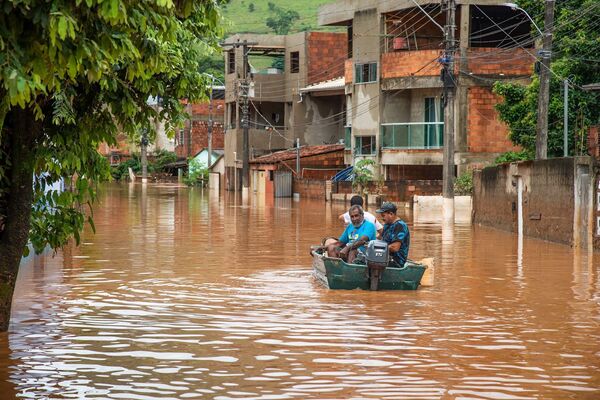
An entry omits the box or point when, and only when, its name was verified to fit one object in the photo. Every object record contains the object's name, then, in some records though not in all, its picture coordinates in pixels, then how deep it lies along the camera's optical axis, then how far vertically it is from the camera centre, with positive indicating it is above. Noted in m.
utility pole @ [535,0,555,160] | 34.38 +2.47
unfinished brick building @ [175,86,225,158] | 102.19 +4.10
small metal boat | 19.41 -1.74
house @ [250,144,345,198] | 67.56 +0.38
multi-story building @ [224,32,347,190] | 75.62 +5.10
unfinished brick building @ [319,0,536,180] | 51.91 +4.39
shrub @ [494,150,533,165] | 44.34 +0.68
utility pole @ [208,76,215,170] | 90.45 +2.81
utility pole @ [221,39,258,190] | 68.94 +3.22
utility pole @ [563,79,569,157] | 38.28 +1.78
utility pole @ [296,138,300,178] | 67.31 +0.61
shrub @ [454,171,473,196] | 48.91 -0.53
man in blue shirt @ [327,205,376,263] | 19.78 -1.05
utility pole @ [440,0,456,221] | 41.19 +2.14
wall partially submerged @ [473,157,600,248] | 27.83 -0.70
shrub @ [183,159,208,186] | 91.62 -0.13
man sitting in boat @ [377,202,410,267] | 19.31 -1.01
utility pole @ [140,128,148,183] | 97.62 +0.62
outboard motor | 18.61 -1.37
